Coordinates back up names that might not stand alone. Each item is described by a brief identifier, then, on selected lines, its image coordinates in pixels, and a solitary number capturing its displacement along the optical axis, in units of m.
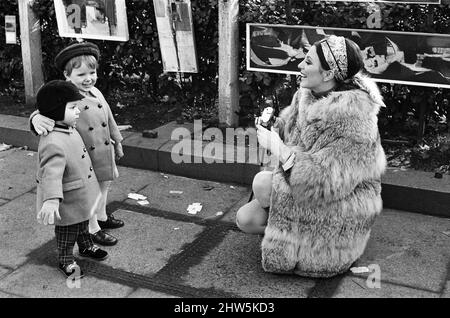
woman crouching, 3.66
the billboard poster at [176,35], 6.26
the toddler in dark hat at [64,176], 3.70
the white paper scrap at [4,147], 6.44
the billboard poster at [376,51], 5.21
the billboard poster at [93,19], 6.55
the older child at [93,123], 4.04
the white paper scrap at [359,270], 4.08
